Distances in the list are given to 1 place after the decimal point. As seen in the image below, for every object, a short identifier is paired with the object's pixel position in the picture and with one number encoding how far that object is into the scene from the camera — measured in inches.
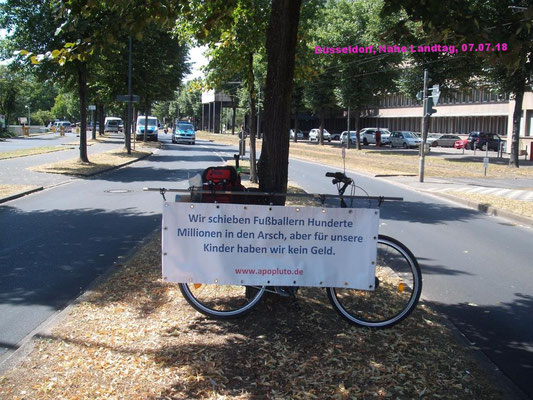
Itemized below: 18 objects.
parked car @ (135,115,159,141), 2100.1
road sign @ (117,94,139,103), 1085.4
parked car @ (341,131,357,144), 2450.8
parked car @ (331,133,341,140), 2994.6
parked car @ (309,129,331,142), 2861.7
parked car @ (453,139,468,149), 2173.2
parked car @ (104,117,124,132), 3219.5
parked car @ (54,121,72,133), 3454.7
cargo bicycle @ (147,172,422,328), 187.6
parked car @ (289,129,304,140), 3455.7
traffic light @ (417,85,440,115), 770.8
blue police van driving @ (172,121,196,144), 2024.1
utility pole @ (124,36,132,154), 1152.5
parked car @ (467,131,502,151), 1904.5
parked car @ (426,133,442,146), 2362.2
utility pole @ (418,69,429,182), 790.0
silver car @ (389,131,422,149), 2130.9
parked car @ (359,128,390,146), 2377.3
